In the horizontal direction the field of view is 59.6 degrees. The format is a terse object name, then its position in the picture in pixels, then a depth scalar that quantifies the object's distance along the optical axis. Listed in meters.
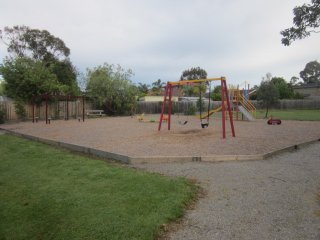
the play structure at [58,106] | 21.64
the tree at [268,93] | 24.94
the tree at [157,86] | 58.70
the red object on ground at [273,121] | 17.06
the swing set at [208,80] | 11.23
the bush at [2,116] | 19.28
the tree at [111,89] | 28.47
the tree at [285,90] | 49.22
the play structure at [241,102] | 20.84
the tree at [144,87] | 69.94
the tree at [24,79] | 20.88
